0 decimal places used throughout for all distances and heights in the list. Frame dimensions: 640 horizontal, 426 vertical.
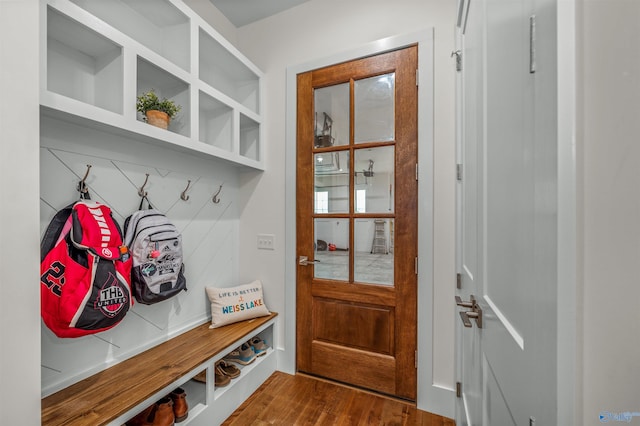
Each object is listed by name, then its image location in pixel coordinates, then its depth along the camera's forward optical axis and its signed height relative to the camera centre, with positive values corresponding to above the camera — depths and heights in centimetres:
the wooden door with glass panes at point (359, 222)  166 -5
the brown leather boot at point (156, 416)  122 -94
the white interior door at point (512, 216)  46 -1
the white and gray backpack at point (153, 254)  133 -21
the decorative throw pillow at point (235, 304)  178 -63
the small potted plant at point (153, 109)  133 +53
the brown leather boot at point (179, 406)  130 -95
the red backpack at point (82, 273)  102 -24
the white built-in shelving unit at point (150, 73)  107 +73
